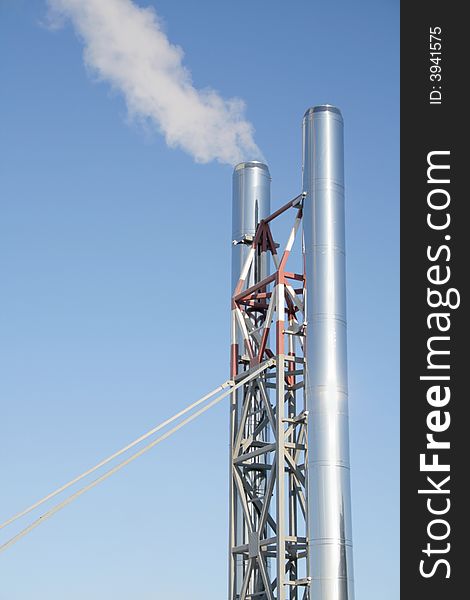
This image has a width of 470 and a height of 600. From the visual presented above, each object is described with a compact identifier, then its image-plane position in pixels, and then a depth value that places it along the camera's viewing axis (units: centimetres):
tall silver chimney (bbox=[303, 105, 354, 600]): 2255
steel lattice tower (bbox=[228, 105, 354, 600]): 2292
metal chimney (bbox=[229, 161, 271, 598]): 2791
